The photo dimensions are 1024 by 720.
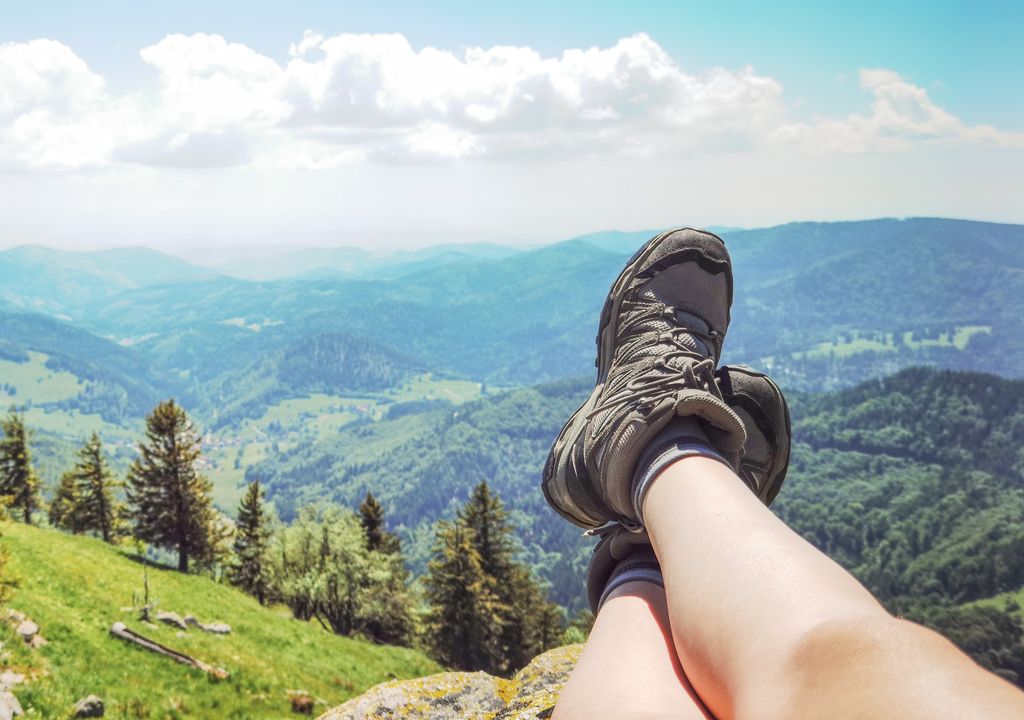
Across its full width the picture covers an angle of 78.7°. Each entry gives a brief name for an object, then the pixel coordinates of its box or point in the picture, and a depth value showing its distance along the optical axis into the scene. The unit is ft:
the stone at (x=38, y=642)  29.91
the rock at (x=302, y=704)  35.47
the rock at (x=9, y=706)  20.27
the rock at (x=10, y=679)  22.71
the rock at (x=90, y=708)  23.56
